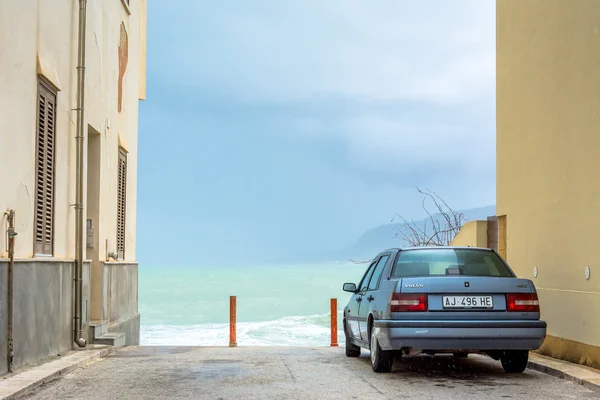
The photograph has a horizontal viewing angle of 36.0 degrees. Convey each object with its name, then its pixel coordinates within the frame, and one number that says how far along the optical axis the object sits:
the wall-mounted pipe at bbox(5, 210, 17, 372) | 10.70
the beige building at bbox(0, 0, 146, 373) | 11.34
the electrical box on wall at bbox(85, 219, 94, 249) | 17.30
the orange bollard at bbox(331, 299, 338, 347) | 19.03
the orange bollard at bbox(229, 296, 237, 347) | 18.47
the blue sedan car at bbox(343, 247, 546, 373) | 10.12
